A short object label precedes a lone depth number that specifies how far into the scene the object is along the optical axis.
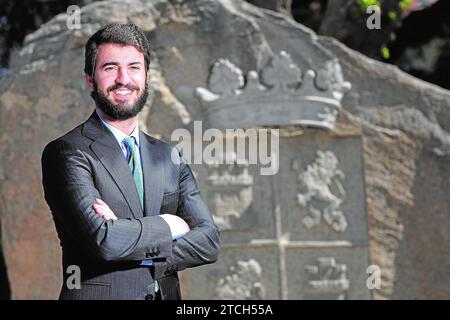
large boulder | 4.54
